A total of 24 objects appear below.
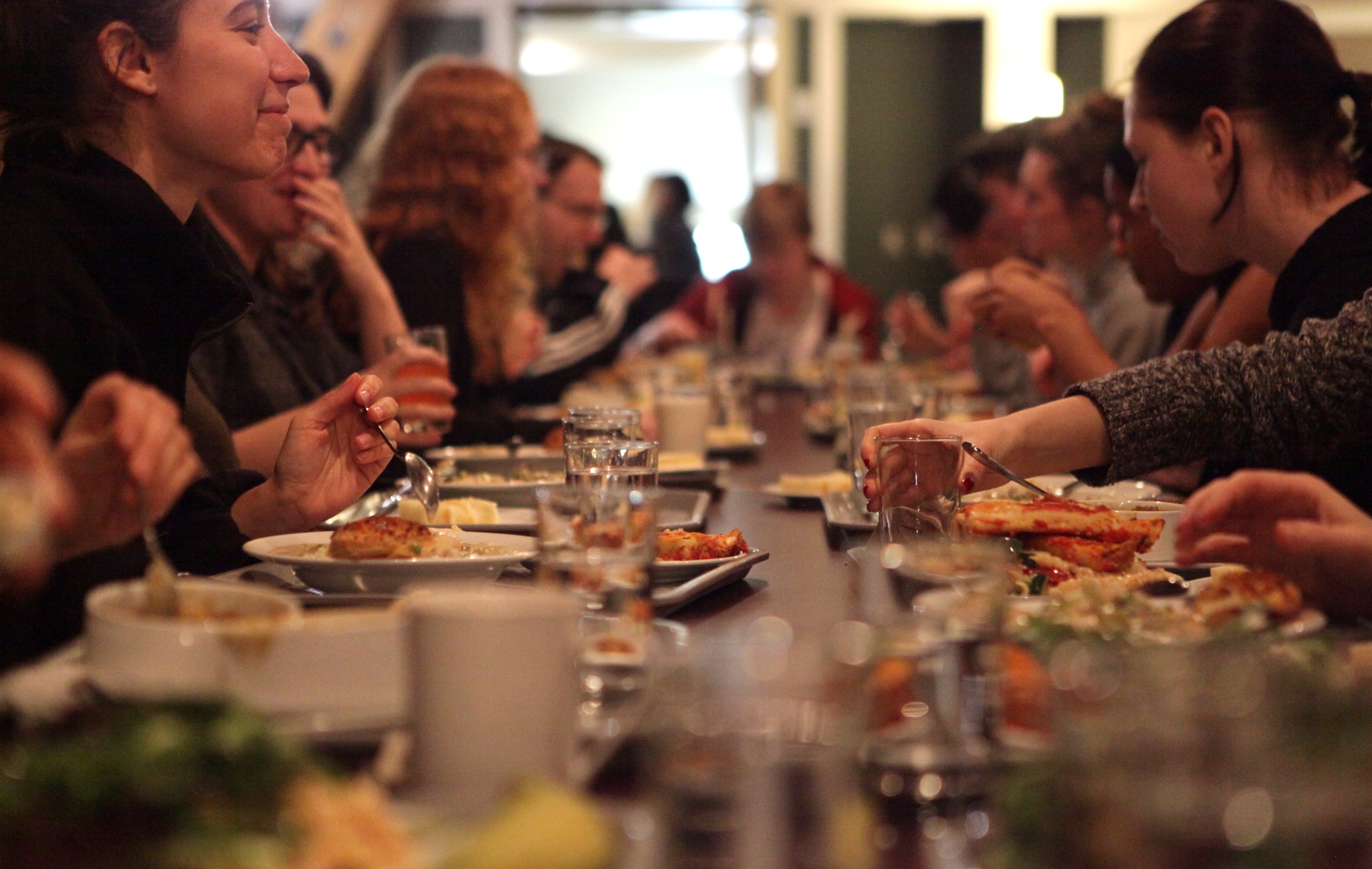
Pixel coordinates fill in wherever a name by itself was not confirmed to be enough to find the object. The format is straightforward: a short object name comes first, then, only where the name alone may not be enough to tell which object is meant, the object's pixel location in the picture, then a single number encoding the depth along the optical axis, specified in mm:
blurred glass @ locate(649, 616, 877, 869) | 678
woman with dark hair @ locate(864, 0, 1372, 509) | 1649
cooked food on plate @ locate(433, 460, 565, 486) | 2035
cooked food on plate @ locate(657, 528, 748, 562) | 1437
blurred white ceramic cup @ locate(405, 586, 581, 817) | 758
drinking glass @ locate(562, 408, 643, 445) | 2021
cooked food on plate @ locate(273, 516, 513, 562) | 1250
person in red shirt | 6191
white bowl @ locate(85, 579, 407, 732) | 812
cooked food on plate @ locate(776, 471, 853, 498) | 2104
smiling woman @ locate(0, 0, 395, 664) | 1442
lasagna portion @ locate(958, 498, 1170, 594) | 1339
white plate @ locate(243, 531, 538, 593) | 1231
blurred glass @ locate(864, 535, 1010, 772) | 765
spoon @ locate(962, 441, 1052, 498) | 1446
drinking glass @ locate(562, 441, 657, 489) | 1681
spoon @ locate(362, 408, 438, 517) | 1637
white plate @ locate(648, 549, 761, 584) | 1360
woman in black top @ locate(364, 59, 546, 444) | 3227
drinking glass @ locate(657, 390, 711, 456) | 2527
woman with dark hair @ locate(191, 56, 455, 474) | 2289
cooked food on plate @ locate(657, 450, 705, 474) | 2287
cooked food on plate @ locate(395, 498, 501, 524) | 1602
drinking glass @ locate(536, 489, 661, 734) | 1000
